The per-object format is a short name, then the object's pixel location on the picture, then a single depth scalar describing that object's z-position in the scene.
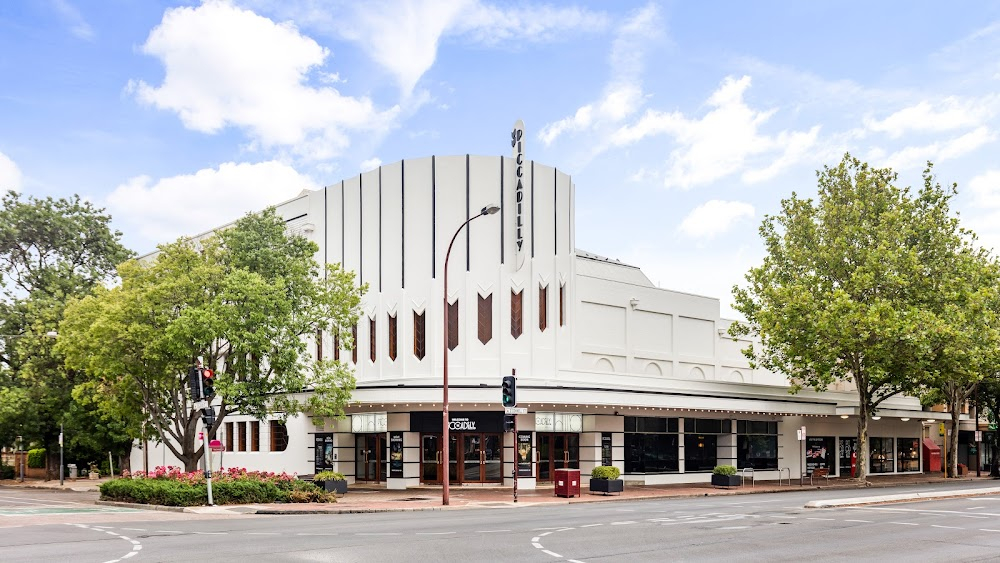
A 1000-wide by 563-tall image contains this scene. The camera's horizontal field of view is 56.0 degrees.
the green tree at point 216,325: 34.53
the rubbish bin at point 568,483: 35.50
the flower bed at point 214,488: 30.48
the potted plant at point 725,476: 42.34
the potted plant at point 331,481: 34.91
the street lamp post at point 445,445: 31.54
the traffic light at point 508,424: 32.41
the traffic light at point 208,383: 29.64
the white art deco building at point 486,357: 40.47
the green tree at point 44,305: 50.03
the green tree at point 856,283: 44.00
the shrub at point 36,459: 60.78
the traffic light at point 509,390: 32.34
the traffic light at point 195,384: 30.29
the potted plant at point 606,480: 37.81
